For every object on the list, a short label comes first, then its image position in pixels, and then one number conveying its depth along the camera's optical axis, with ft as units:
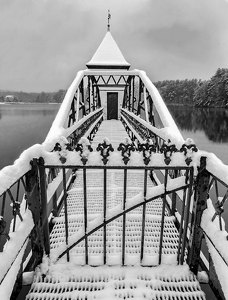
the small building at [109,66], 87.04
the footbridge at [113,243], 7.80
